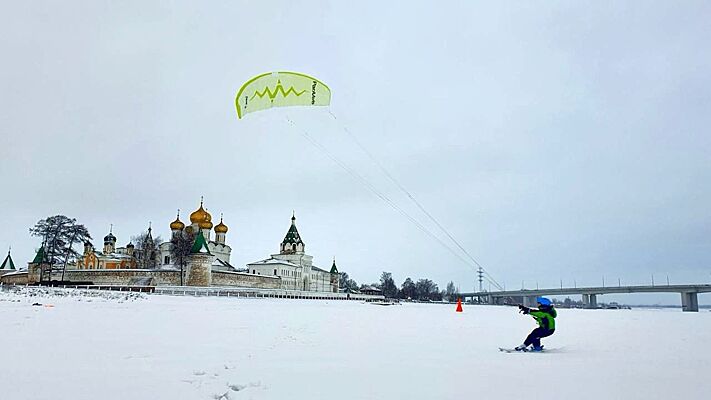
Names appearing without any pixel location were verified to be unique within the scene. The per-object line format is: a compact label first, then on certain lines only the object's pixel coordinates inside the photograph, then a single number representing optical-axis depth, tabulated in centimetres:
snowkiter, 969
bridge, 7256
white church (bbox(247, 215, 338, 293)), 8731
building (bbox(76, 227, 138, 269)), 8494
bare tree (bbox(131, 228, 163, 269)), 8931
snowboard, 946
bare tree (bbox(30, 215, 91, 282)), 6588
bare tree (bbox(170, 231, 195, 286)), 7400
